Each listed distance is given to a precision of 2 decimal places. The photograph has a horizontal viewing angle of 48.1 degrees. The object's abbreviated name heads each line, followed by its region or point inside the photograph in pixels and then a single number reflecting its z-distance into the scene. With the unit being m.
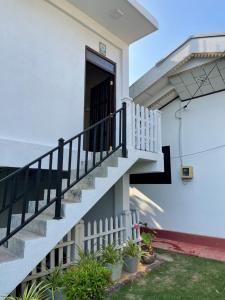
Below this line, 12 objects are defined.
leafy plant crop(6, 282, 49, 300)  2.63
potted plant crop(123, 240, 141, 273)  4.27
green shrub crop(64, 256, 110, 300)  2.82
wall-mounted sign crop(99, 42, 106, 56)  5.70
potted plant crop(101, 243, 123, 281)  3.91
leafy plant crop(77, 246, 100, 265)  3.45
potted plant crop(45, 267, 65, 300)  3.04
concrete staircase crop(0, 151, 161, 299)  2.66
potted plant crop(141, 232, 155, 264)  4.72
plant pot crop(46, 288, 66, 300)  3.02
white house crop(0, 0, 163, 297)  3.19
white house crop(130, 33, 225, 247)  6.20
